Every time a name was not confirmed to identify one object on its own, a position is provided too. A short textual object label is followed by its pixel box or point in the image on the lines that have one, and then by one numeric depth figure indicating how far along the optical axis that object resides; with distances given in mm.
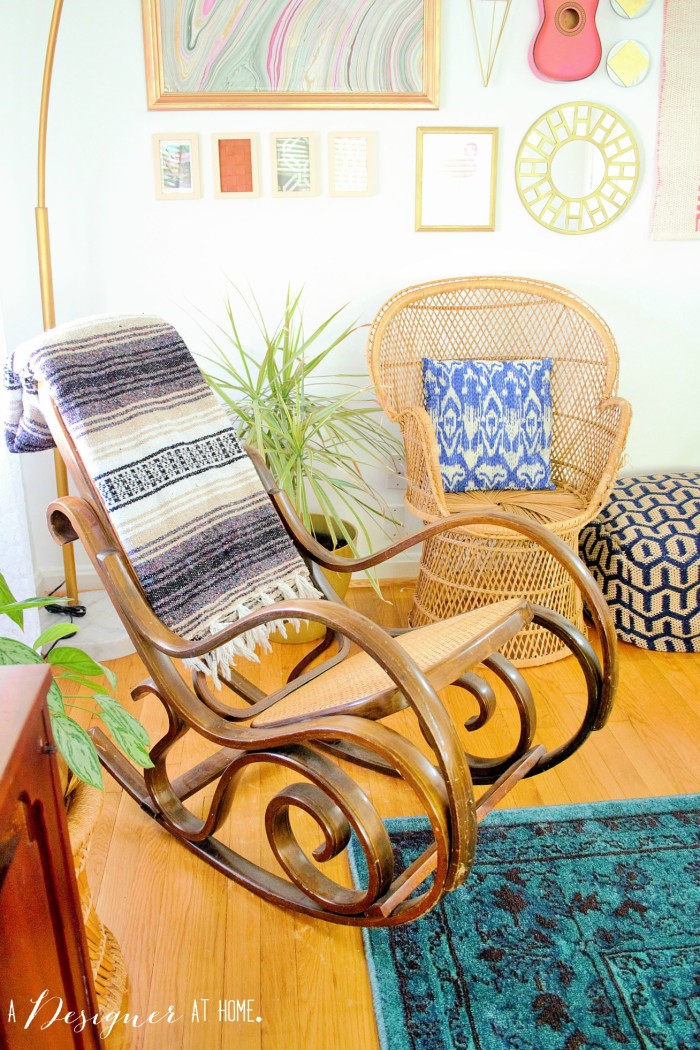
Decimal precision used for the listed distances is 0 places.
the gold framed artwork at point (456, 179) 2758
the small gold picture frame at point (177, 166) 2695
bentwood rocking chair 1336
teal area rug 1404
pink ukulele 2652
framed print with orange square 2713
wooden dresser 735
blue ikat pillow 2658
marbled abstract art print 2607
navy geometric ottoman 2561
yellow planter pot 2703
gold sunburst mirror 2766
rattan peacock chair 2463
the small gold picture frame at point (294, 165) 2725
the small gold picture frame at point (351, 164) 2734
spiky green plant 2443
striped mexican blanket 1660
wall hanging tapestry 2707
